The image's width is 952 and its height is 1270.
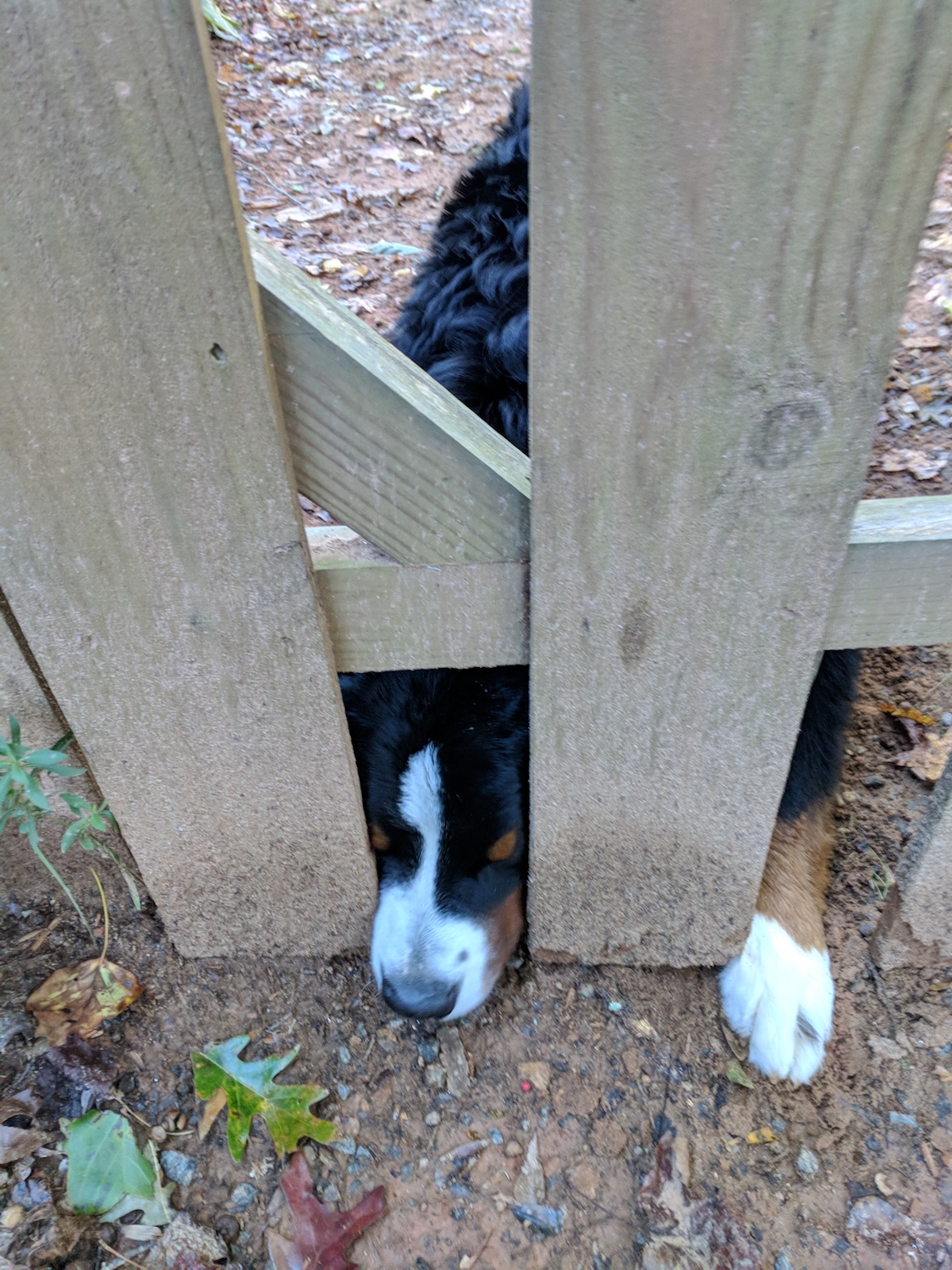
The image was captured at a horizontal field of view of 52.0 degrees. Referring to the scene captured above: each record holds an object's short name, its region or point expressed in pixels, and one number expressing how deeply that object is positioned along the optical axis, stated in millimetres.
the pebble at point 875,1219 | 542
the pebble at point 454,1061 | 604
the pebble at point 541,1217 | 545
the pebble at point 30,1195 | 532
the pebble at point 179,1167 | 560
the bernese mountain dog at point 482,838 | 607
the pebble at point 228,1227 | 541
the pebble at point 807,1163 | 560
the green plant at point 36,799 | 470
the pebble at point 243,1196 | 552
